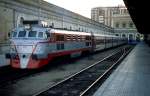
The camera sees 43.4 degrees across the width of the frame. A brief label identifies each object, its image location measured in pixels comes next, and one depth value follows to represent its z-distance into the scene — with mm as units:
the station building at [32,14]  15012
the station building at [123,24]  67773
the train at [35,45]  10583
